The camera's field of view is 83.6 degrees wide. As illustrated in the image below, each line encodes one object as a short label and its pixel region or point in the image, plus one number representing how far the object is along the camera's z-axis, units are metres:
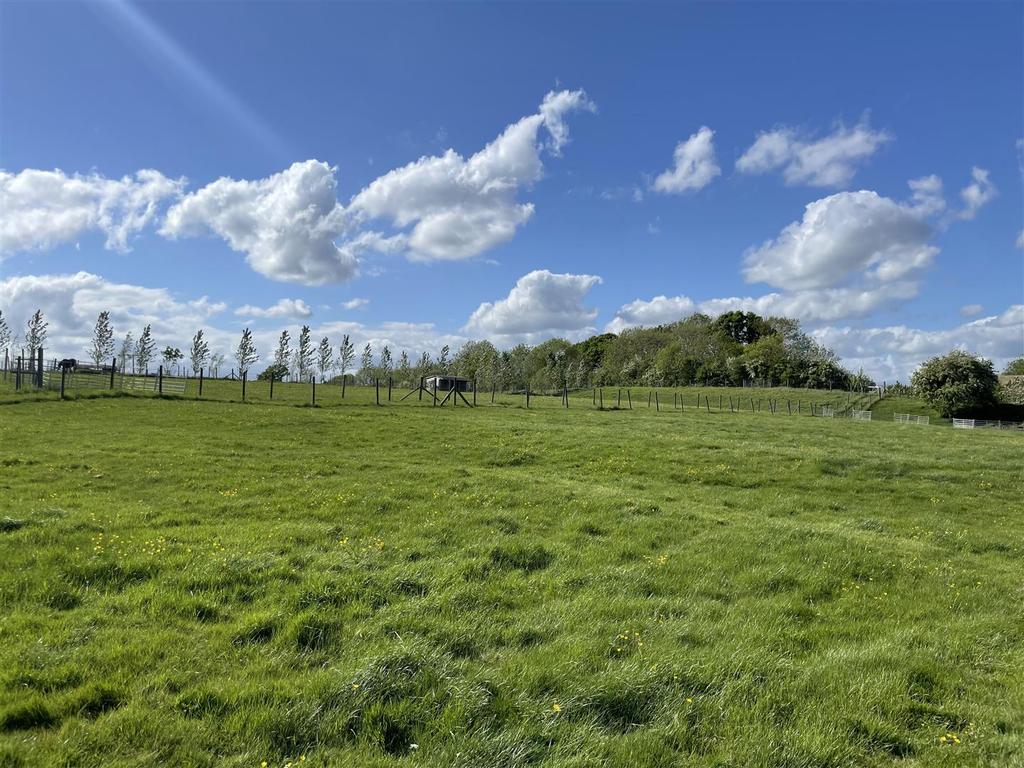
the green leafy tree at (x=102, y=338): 93.62
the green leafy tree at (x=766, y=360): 119.19
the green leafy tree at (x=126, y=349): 111.81
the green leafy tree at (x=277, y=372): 124.94
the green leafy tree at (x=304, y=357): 117.88
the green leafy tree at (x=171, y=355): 139.31
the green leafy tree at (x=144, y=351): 105.50
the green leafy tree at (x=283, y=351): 118.69
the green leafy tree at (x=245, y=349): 110.44
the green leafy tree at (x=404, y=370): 131.70
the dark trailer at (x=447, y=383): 97.98
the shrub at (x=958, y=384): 71.69
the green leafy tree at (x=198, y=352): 113.56
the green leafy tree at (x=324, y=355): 120.88
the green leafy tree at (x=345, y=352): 125.00
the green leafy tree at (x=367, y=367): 131.38
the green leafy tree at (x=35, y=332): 90.31
